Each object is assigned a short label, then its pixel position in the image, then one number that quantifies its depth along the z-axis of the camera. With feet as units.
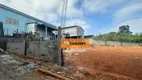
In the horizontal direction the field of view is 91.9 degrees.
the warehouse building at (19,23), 28.46
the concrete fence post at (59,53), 12.50
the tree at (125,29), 98.94
